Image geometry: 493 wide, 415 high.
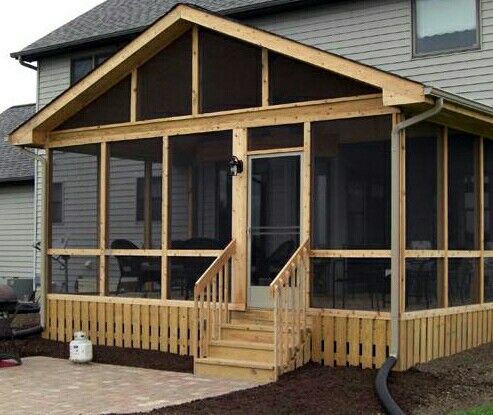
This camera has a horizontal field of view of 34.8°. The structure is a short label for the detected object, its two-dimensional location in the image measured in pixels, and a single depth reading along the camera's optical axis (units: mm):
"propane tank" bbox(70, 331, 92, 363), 9672
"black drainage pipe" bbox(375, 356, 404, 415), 6734
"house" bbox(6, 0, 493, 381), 8492
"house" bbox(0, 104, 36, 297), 19938
